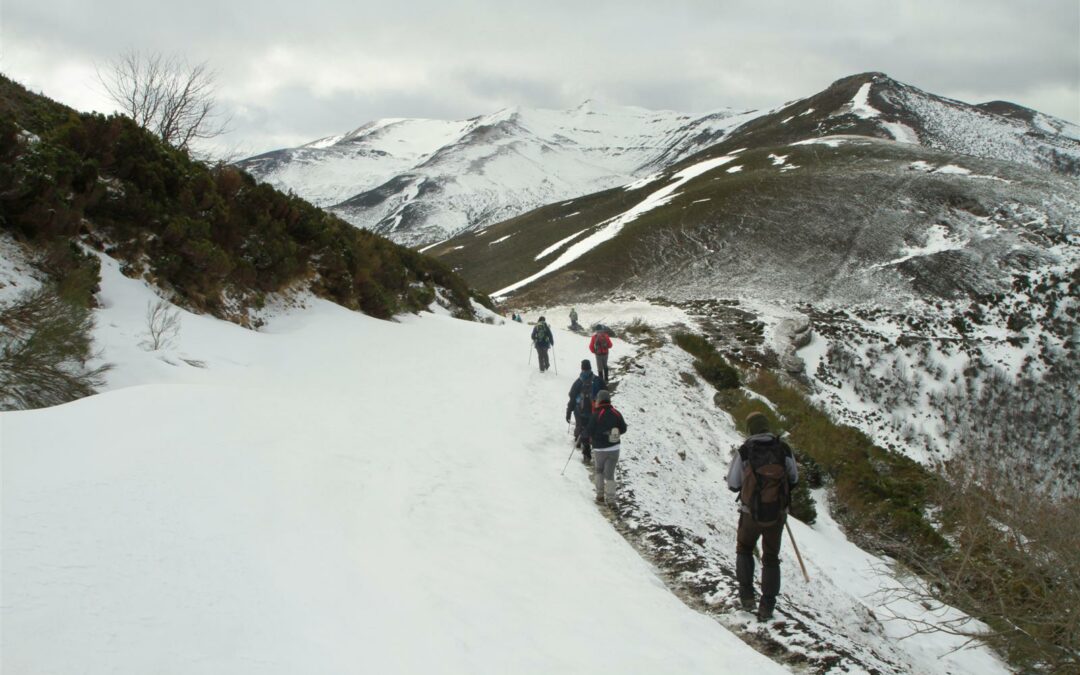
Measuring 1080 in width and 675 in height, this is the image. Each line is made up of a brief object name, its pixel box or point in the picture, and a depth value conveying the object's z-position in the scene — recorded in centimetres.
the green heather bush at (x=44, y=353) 694
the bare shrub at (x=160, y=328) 977
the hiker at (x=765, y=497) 616
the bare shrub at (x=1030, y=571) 645
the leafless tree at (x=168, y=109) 2353
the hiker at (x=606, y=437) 881
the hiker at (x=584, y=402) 1065
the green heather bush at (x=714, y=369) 2065
